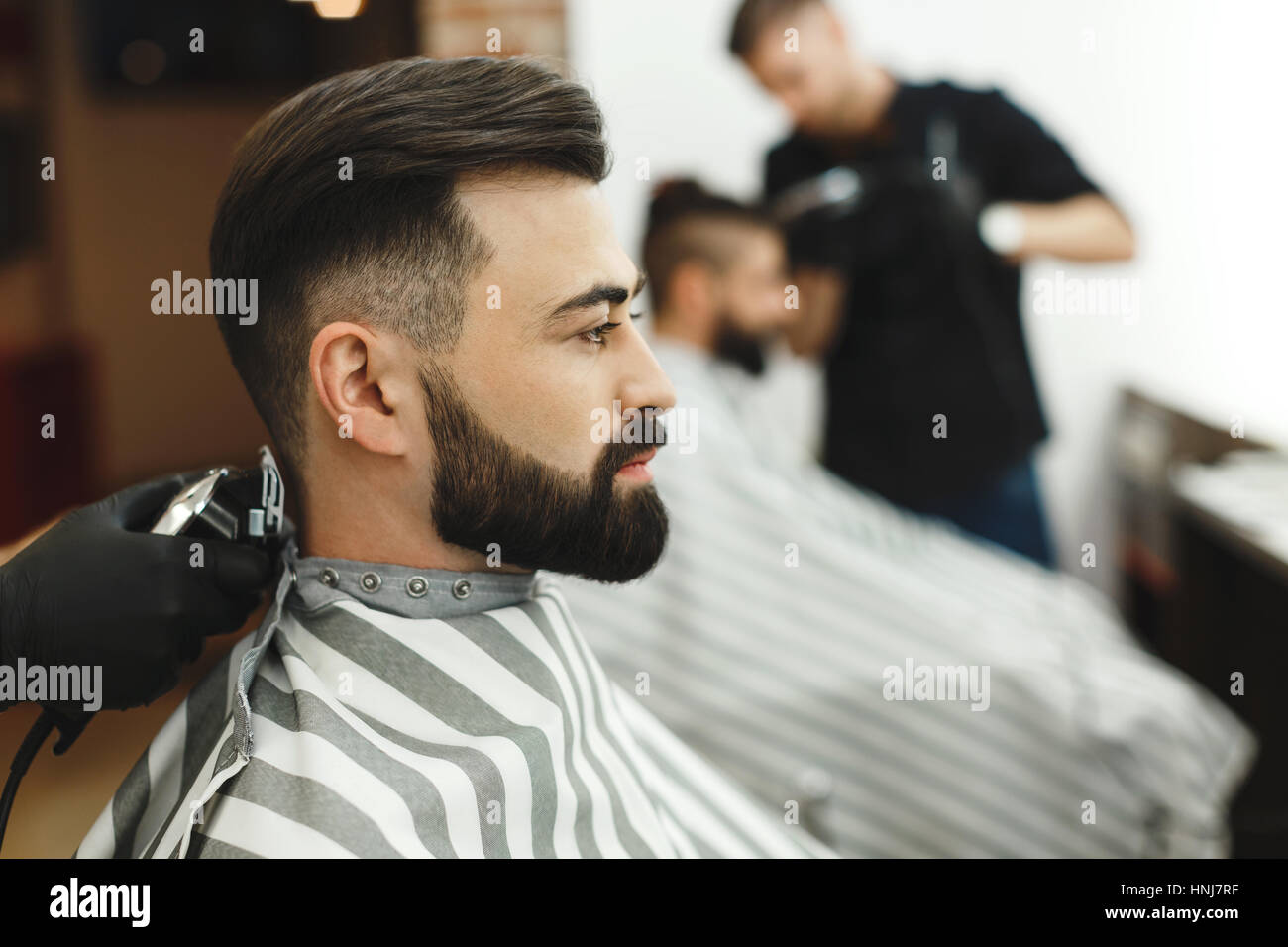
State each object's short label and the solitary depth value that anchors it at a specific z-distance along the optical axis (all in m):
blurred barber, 2.52
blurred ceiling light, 1.63
